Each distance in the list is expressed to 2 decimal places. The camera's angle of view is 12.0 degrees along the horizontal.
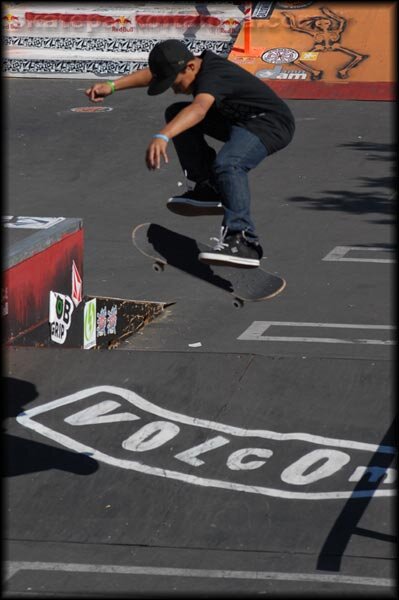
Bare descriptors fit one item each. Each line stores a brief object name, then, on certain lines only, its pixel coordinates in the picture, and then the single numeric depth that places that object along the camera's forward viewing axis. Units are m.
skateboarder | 12.45
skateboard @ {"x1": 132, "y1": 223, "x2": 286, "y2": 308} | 14.11
